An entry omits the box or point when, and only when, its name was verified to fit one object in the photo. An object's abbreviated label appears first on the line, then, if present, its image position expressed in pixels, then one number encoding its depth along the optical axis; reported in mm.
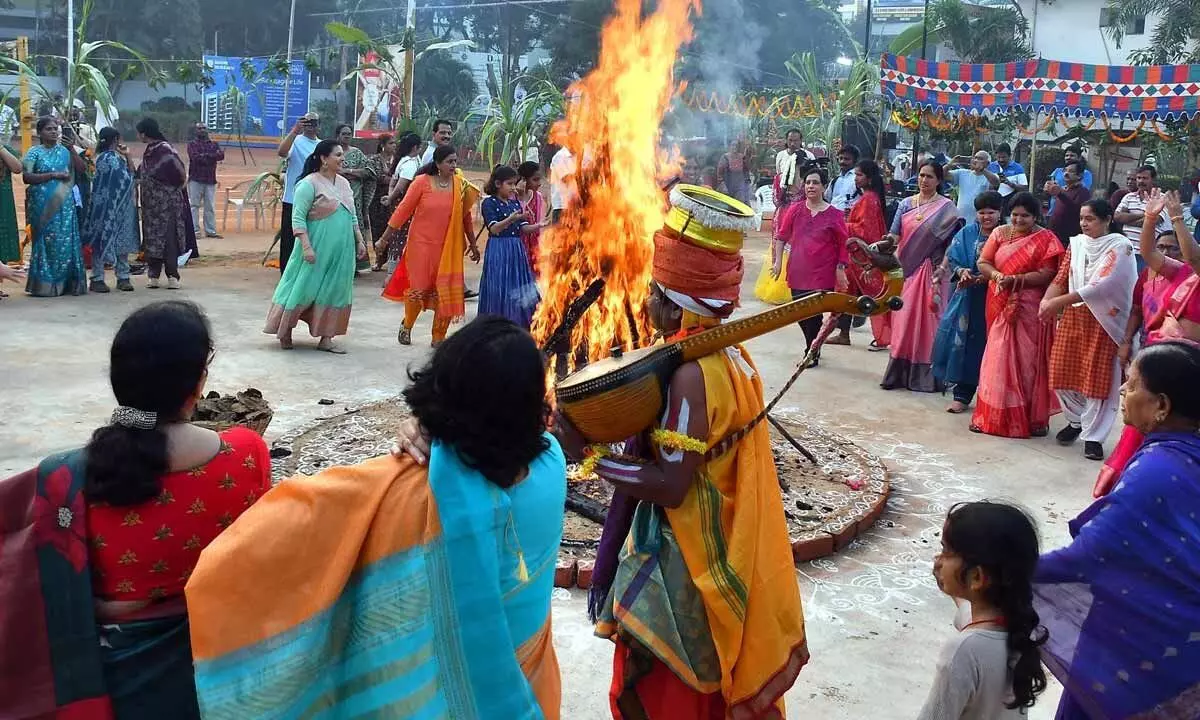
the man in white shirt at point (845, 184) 12516
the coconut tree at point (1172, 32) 27812
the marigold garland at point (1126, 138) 19147
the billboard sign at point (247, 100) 31062
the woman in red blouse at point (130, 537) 2125
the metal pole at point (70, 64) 14047
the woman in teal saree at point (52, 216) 11062
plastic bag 13398
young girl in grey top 2473
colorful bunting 15133
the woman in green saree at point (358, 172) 14230
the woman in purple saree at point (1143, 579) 2742
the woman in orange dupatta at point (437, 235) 9492
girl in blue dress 8555
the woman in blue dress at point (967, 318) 8648
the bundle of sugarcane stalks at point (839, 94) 21484
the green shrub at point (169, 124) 35594
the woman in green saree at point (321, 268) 9336
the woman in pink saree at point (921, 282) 9289
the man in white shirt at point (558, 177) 13084
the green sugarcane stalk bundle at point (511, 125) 17484
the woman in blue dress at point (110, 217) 11820
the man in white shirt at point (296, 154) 11633
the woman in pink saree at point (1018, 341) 7855
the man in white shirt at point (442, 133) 11156
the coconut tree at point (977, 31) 31922
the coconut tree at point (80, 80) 13805
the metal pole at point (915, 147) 17844
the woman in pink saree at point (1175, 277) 5895
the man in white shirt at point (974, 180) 14008
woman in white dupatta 7242
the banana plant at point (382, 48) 16734
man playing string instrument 2846
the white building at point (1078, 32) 35562
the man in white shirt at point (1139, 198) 11305
